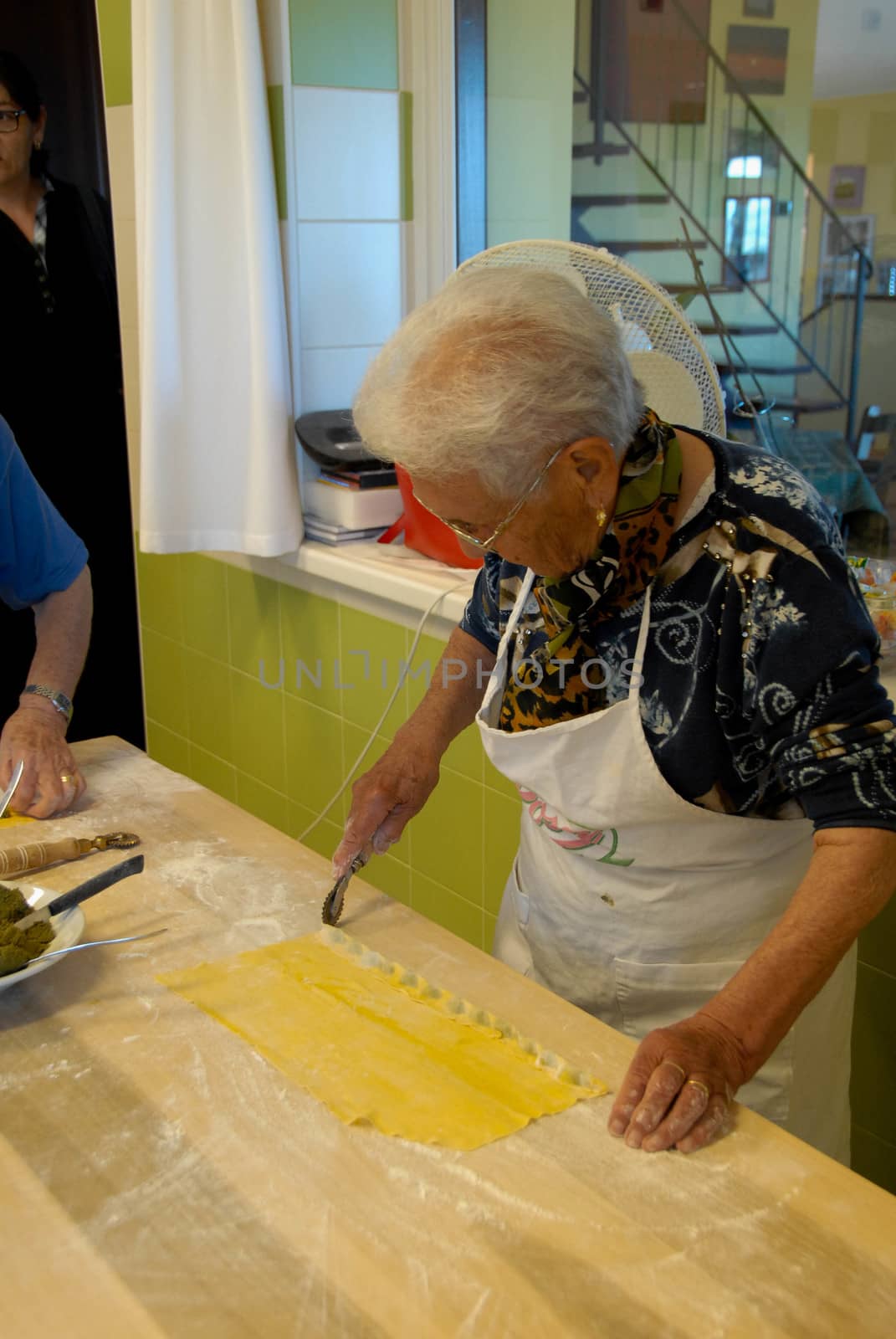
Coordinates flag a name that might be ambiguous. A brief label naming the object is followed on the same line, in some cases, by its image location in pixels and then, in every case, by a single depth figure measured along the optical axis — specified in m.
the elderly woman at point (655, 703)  1.08
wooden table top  0.81
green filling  1.15
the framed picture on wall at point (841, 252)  1.80
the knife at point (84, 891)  1.23
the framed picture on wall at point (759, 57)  1.88
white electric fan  1.47
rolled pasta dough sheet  1.01
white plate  1.19
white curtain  2.34
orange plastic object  2.25
